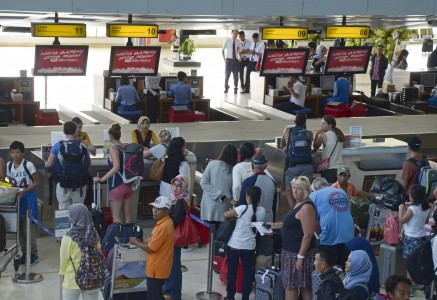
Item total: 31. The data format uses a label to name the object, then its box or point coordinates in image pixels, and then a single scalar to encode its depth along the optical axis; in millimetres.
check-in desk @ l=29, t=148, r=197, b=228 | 12633
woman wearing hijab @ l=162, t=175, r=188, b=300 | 9352
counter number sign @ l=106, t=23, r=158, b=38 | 17875
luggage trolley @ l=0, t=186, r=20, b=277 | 10344
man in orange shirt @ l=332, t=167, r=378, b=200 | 10594
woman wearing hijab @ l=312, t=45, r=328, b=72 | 23531
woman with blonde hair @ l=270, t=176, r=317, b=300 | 8727
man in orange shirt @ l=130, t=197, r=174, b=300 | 8539
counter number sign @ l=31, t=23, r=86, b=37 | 17250
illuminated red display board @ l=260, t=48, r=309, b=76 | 20312
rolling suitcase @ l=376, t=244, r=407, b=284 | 10383
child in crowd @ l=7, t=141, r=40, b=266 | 10656
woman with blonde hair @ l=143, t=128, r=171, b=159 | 11992
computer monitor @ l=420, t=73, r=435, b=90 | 23484
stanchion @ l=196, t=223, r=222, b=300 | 9977
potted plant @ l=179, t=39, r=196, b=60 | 34594
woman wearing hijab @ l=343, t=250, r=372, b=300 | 7844
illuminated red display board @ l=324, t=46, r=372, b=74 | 20984
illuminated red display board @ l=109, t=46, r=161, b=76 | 19453
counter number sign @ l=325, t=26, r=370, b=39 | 19641
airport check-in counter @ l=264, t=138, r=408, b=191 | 13648
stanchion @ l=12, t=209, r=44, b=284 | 10266
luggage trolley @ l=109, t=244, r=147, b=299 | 8695
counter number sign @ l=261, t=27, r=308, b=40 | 19109
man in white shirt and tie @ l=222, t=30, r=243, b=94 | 25766
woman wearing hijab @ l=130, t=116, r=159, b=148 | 12727
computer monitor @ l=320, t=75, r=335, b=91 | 23031
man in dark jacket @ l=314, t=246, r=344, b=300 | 7305
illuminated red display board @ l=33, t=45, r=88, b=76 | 18734
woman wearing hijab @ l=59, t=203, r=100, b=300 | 8016
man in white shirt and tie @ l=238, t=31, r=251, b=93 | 25984
